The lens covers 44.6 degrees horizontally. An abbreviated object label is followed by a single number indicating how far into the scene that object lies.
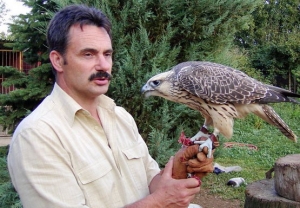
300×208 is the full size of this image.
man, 1.65
